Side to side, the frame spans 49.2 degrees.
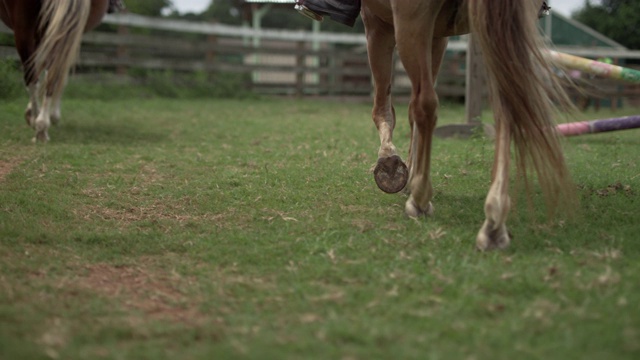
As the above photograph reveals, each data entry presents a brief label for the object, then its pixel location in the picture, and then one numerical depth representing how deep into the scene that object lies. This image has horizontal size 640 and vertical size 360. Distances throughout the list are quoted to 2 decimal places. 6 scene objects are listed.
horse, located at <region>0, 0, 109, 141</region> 6.11
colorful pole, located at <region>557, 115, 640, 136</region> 5.25
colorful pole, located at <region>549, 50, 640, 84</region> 5.72
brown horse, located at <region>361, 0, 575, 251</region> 3.17
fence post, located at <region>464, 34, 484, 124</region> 8.12
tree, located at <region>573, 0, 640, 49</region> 11.34
